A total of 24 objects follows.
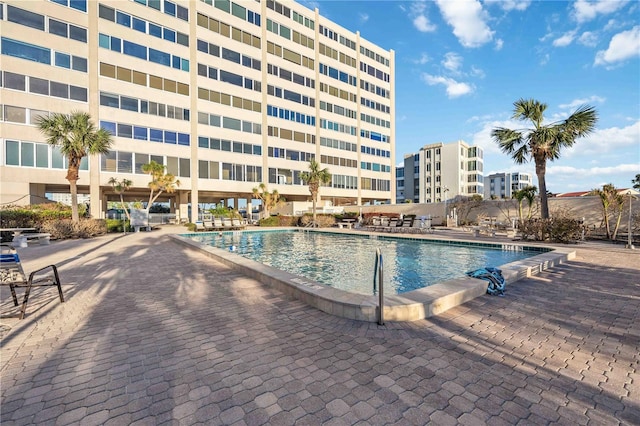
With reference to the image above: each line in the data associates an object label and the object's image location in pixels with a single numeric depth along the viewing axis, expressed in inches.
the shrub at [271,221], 1097.4
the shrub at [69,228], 642.8
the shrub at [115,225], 850.8
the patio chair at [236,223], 922.7
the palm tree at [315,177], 1147.3
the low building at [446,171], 2496.3
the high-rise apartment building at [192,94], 894.4
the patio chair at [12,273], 167.0
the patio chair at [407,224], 779.4
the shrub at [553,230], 502.0
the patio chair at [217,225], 882.1
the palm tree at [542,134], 558.6
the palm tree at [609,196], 572.5
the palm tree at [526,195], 818.8
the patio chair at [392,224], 820.1
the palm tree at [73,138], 666.2
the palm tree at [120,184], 984.9
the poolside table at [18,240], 532.4
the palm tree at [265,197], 1286.9
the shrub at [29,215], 628.1
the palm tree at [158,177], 997.8
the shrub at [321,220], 1072.5
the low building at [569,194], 2559.1
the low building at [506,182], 3479.3
